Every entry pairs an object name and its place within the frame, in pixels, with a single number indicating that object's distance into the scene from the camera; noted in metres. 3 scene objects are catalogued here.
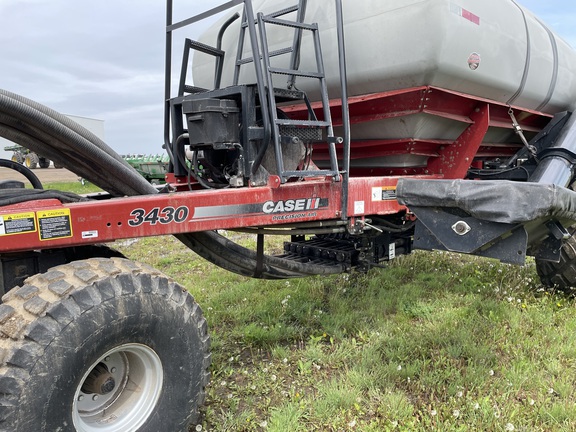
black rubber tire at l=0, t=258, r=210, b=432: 1.90
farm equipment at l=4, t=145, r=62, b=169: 27.57
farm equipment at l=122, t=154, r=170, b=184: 18.75
